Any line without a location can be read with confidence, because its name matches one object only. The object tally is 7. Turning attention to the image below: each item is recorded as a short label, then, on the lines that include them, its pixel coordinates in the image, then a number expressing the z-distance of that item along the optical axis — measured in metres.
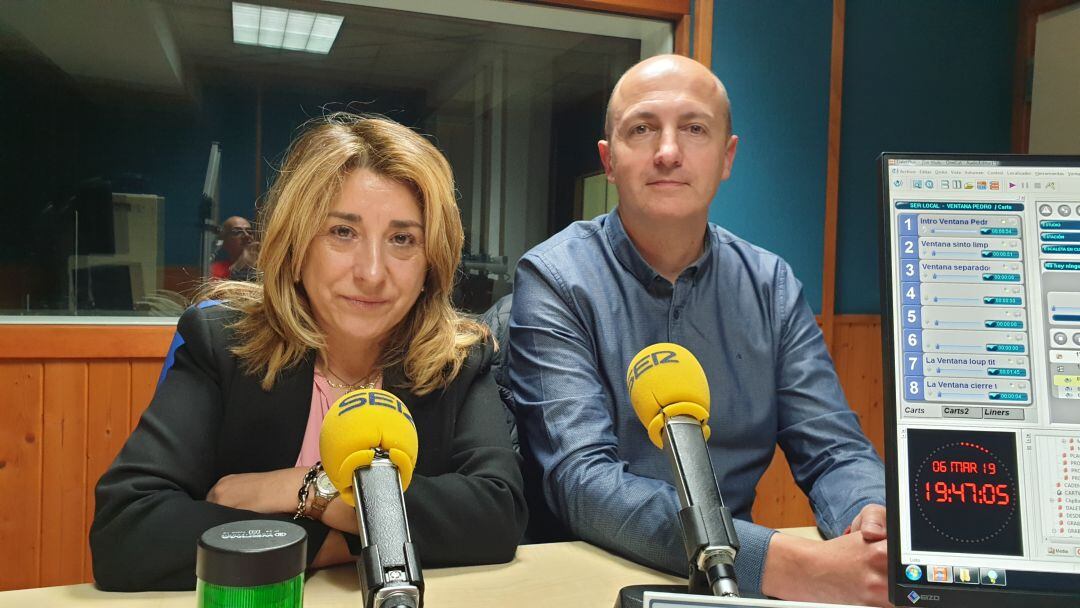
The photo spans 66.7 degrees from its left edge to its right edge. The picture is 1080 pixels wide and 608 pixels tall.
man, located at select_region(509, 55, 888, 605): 1.33
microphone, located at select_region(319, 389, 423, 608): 0.60
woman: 1.16
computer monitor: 0.69
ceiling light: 2.77
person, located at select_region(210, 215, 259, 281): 2.76
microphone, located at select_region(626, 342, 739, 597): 0.67
